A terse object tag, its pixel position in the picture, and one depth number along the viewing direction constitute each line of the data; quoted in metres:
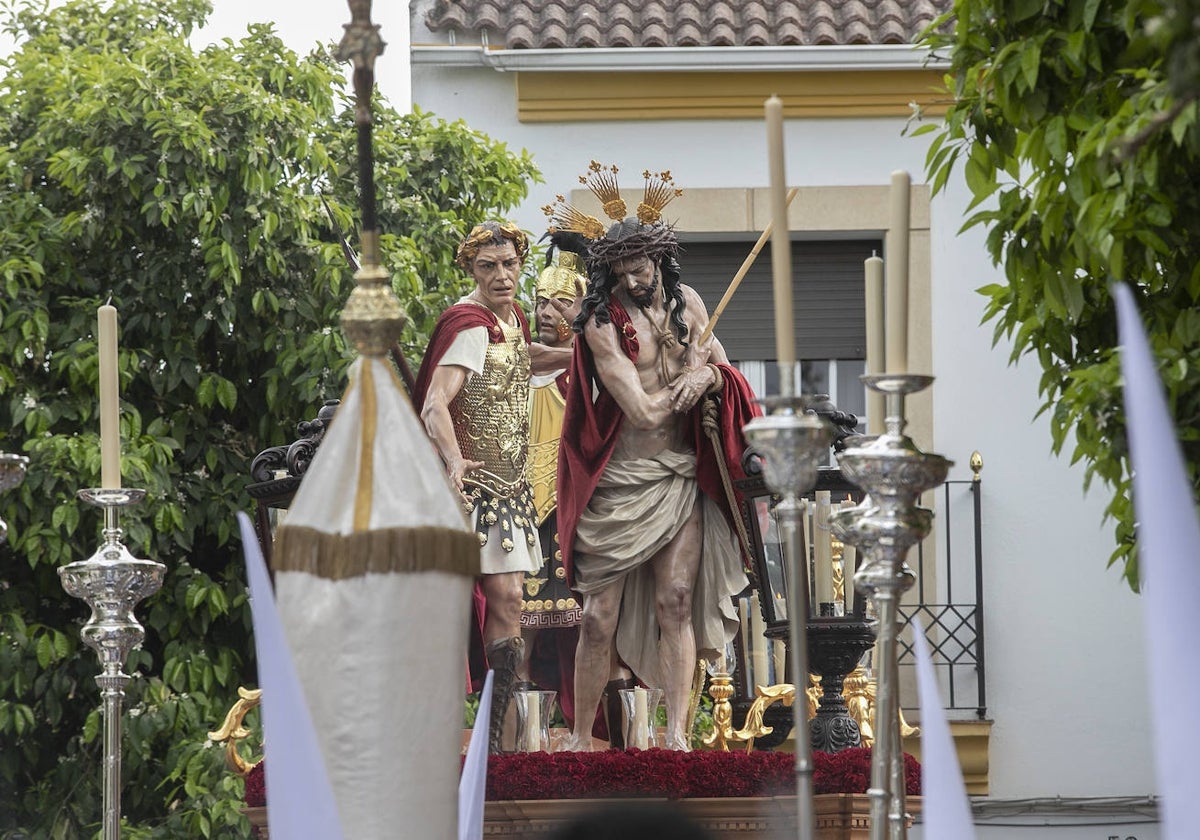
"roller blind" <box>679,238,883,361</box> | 25.62
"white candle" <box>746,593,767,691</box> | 16.25
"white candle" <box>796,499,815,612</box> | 14.56
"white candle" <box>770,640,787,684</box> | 16.11
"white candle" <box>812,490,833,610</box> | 14.66
